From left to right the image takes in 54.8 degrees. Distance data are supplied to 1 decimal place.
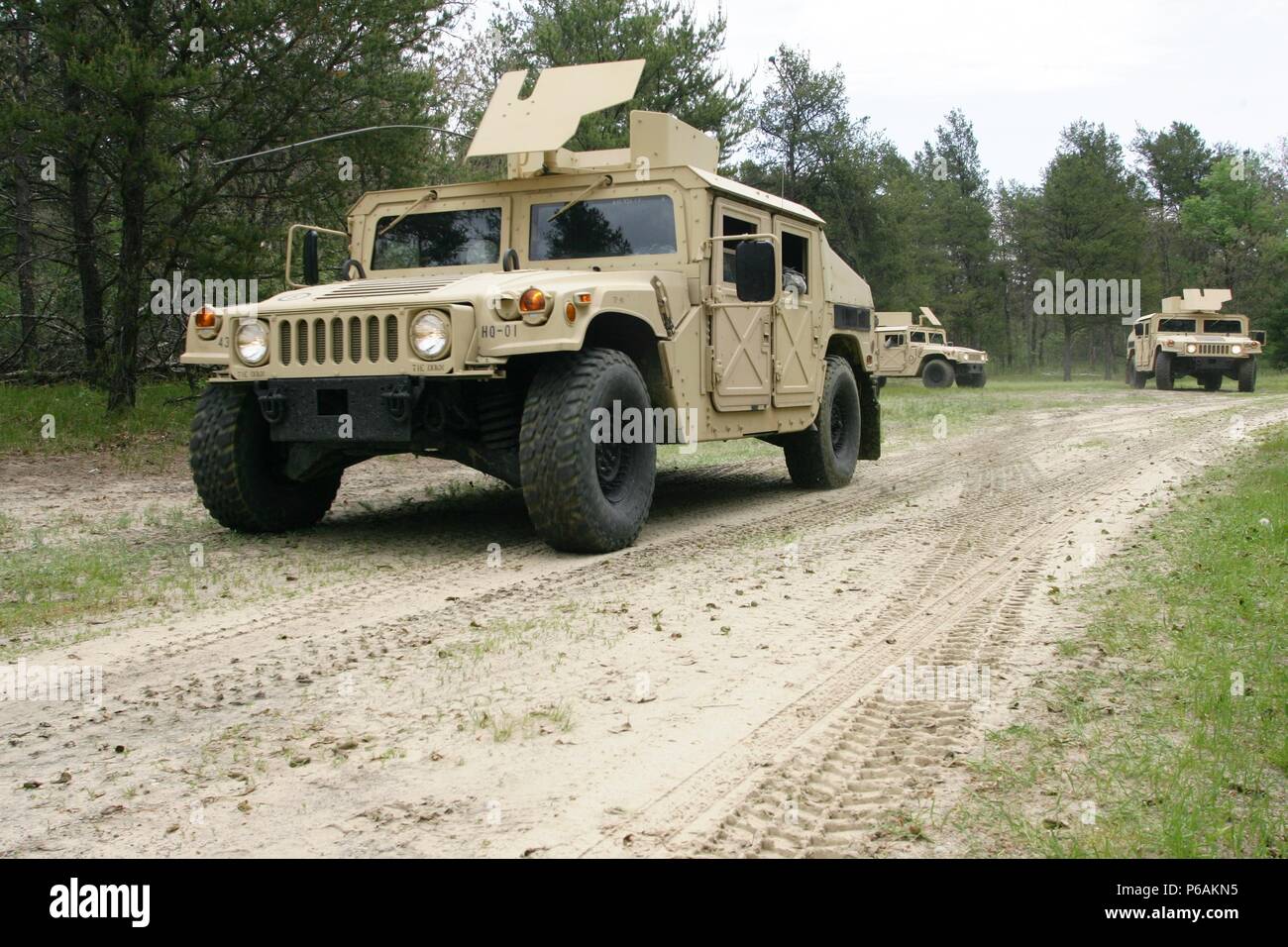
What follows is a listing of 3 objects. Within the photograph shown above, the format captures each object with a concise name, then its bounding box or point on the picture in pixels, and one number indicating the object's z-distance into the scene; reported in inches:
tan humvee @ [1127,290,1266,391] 1125.1
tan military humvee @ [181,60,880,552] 258.7
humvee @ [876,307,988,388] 1282.0
